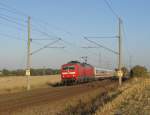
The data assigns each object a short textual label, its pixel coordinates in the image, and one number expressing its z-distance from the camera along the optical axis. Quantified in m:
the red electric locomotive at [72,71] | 60.73
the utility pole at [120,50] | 46.72
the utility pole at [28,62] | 46.49
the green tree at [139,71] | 100.12
